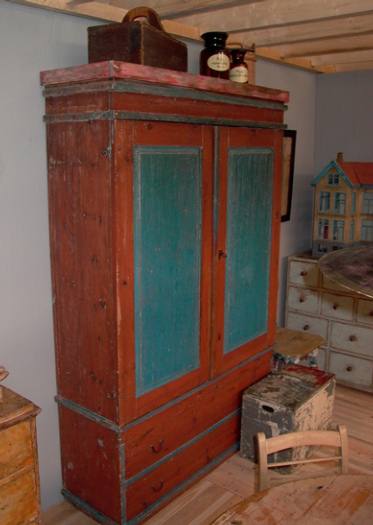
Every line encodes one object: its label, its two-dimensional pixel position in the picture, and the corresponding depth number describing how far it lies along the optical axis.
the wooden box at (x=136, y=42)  2.22
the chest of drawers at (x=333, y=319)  3.98
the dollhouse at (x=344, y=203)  4.05
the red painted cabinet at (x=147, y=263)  2.22
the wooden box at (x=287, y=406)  2.96
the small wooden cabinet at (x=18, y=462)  1.96
